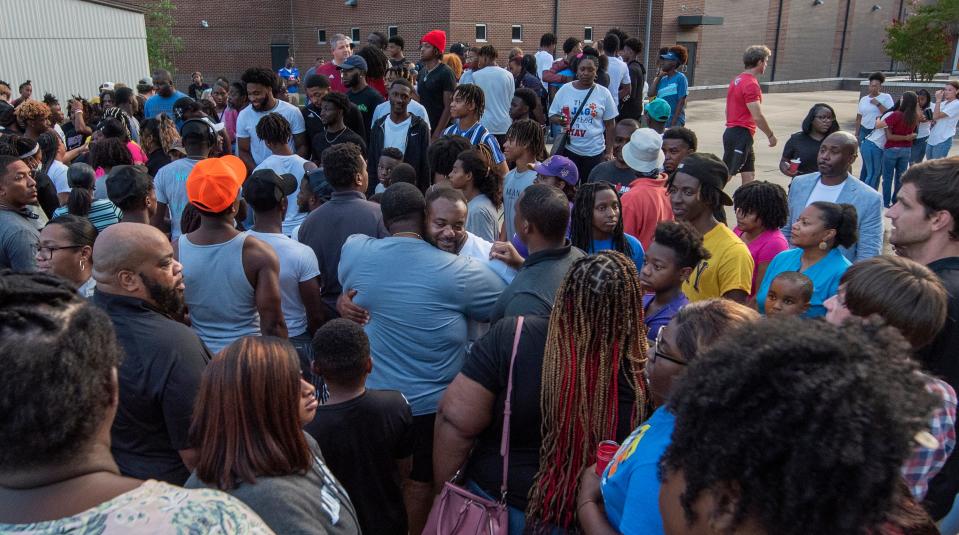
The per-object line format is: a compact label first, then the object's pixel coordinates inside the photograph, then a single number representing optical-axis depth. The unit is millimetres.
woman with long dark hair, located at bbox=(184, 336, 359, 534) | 1957
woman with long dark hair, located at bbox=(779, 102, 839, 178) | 6797
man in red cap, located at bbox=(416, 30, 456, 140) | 8531
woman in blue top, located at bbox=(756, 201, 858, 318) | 3984
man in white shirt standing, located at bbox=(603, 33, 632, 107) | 10617
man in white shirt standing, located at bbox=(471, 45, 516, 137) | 8844
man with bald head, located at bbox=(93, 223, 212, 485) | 2447
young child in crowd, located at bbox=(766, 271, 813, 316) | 3807
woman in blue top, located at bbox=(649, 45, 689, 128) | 11164
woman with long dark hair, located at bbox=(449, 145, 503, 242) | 4887
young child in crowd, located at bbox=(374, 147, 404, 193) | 5914
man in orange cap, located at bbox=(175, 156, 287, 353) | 3547
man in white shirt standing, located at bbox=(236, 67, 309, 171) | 7266
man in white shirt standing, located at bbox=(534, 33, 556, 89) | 14034
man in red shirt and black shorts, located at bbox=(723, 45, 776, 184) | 8156
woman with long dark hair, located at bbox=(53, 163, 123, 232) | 4797
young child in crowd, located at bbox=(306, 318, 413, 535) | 2783
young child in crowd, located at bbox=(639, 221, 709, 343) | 3506
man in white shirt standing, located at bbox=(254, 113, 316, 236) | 5859
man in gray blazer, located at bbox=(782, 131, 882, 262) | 4930
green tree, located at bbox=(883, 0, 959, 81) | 24719
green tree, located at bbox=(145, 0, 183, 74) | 27766
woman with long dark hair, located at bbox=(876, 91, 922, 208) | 10156
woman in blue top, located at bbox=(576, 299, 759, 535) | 1860
